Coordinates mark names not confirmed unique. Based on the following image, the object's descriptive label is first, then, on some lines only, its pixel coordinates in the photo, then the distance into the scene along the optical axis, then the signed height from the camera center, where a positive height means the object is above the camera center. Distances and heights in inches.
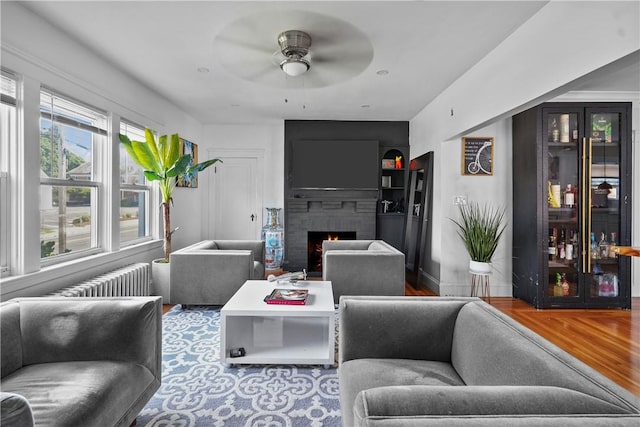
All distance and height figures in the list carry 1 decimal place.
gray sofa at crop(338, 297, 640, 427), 31.2 -19.4
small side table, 162.7 -36.9
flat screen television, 222.2 +32.7
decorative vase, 221.6 -19.6
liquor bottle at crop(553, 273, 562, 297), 148.6 -34.1
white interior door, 240.1 +10.9
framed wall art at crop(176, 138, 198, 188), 199.8 +35.8
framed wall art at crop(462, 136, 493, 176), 166.6 +28.4
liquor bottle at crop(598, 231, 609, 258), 148.1 -15.6
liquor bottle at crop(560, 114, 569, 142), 147.7 +36.8
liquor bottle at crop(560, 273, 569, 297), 148.8 -33.2
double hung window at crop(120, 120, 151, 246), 151.2 +7.8
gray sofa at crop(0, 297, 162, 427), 55.2 -25.9
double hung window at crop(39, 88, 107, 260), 107.9 +13.7
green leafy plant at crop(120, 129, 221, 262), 140.3 +22.7
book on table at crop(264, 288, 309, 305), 96.8 -25.6
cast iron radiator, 106.2 -25.7
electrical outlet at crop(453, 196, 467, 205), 167.9 +6.3
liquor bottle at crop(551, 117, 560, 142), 147.3 +35.4
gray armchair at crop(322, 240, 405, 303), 140.2 -26.0
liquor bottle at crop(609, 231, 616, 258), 147.5 -13.7
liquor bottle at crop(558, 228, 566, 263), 149.1 -17.4
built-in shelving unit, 228.8 +7.5
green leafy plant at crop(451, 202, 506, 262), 149.3 -7.8
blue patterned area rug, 69.4 -43.3
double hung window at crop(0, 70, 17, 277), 91.7 +14.7
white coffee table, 89.4 -37.0
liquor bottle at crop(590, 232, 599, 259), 147.7 -16.8
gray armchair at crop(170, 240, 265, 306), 136.4 -26.8
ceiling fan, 98.5 +56.7
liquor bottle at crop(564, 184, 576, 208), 147.5 +6.4
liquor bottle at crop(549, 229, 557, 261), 148.6 -16.0
